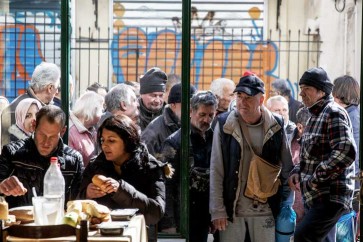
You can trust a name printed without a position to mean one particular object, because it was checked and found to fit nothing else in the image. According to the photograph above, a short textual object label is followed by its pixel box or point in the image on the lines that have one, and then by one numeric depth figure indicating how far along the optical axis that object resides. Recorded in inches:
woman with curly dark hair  324.2
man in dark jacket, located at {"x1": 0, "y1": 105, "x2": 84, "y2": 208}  338.7
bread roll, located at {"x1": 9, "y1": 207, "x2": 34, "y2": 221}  301.5
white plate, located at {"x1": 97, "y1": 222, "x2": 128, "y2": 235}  279.1
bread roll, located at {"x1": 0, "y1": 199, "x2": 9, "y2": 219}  287.0
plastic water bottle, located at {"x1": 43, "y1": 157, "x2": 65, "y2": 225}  289.6
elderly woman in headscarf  388.7
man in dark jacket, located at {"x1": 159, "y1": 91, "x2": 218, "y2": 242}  380.6
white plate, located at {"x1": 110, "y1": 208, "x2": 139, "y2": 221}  300.7
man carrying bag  360.7
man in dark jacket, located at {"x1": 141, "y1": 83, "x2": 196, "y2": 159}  387.2
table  271.7
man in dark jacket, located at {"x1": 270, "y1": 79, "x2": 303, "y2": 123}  399.9
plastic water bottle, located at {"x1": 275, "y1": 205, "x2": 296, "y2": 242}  364.9
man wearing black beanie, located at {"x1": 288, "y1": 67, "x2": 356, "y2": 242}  347.8
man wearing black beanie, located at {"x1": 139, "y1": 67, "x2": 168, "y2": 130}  392.5
